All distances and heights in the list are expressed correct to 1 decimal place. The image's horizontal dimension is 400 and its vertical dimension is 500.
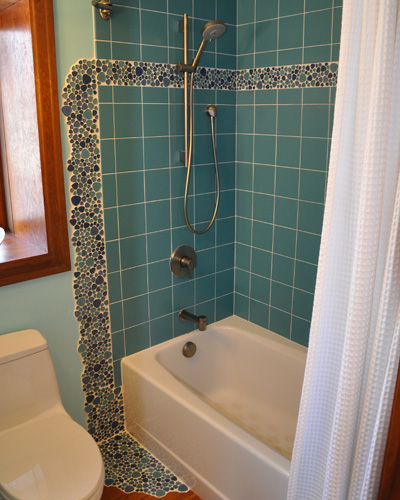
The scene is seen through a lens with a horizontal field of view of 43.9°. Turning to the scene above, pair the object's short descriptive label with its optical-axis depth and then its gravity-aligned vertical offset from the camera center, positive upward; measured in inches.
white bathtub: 76.4 -51.8
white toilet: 64.5 -46.2
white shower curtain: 43.6 -14.0
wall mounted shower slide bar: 82.5 +5.5
